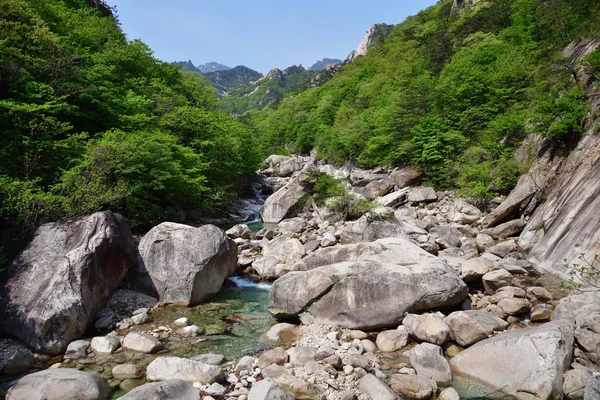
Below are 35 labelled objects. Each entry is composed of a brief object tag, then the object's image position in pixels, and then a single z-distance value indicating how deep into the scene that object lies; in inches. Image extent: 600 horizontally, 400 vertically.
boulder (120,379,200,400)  244.2
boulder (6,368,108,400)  254.2
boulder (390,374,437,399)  265.1
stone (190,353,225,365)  318.7
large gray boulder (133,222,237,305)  478.3
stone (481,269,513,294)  430.9
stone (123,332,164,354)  346.6
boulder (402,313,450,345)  332.8
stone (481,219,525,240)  653.9
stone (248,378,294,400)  248.2
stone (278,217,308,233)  836.7
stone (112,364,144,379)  302.8
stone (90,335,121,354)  346.6
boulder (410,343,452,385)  286.2
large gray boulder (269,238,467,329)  378.9
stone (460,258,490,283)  455.5
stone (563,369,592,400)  243.0
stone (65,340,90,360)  337.9
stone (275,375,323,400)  260.5
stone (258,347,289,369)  313.3
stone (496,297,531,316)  373.4
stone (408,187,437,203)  968.9
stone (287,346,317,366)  311.0
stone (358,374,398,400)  256.5
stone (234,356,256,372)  310.5
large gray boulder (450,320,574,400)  251.1
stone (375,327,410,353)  339.9
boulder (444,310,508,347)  325.7
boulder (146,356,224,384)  286.2
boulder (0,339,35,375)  308.5
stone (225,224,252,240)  797.2
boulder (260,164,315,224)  1074.1
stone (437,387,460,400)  253.3
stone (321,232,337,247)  653.9
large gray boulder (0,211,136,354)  349.1
